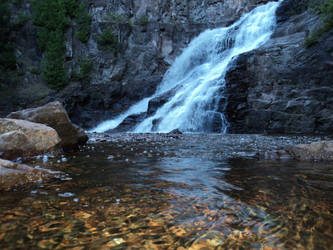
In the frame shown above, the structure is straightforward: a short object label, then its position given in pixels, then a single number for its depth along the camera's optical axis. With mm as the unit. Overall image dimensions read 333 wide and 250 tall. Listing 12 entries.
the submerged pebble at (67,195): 2979
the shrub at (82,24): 27609
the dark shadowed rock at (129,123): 18609
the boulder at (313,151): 5764
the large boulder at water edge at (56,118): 7098
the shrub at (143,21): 27547
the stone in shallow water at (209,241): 1905
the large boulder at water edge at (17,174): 3213
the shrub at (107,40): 26672
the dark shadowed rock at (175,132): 13266
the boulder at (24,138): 5039
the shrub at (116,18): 28391
